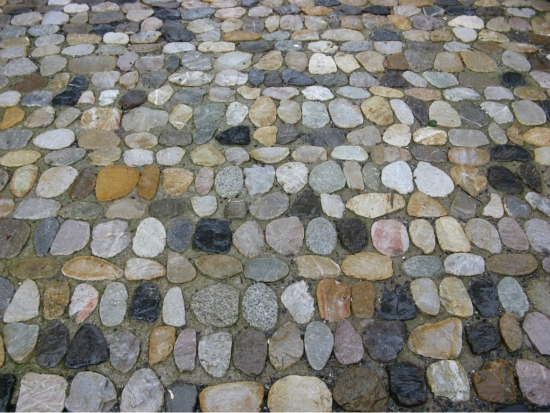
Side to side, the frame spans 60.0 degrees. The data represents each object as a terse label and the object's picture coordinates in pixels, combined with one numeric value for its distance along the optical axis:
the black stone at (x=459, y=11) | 3.16
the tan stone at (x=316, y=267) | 1.89
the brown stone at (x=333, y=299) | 1.79
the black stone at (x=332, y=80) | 2.65
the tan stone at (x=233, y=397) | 1.59
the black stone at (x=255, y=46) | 2.86
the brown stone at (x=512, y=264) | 1.91
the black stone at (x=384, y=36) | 2.96
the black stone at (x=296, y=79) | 2.65
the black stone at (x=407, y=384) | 1.61
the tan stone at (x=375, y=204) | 2.08
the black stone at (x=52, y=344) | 1.68
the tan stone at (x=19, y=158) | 2.26
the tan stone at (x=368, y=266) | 1.90
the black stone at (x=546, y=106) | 2.52
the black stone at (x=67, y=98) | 2.54
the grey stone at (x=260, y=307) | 1.78
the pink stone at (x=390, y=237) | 1.97
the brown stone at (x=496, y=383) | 1.61
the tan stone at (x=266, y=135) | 2.35
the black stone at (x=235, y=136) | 2.34
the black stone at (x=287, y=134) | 2.35
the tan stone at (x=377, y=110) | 2.46
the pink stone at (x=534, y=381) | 1.61
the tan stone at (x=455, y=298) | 1.81
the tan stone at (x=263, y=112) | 2.44
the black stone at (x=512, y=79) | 2.67
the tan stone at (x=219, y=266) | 1.89
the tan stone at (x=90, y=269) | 1.88
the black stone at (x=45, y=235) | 1.96
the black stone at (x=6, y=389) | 1.58
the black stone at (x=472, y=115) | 2.46
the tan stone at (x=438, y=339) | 1.71
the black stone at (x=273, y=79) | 2.64
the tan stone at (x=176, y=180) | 2.17
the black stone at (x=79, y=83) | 2.63
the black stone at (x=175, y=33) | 2.95
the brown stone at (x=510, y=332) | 1.72
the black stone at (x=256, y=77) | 2.65
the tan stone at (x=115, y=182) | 2.14
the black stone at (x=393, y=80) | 2.66
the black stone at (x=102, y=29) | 2.99
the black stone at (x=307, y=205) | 2.07
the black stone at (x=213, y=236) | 1.97
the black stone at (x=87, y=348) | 1.68
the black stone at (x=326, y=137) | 2.35
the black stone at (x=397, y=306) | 1.80
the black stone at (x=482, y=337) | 1.72
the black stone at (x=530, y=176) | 2.20
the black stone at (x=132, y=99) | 2.52
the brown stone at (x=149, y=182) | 2.14
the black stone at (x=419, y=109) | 2.46
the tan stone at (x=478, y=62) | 2.76
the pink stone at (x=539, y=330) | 1.72
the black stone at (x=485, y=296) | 1.81
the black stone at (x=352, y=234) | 1.98
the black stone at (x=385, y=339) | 1.71
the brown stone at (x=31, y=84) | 2.63
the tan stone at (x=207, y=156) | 2.27
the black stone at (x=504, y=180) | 2.19
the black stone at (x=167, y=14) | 3.11
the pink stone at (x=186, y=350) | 1.68
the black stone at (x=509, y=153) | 2.30
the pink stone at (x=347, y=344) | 1.70
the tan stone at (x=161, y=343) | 1.69
